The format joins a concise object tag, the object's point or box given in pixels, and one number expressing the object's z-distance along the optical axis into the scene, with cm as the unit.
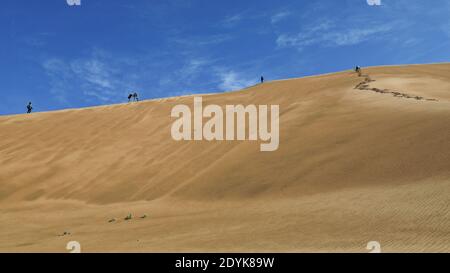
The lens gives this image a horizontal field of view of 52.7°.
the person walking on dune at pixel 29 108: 3838
